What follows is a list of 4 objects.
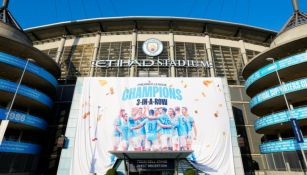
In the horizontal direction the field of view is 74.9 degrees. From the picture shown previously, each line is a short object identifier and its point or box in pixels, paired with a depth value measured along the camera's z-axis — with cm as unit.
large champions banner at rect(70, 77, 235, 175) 2397
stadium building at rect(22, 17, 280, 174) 3331
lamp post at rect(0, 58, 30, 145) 1412
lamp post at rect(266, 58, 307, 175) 1811
